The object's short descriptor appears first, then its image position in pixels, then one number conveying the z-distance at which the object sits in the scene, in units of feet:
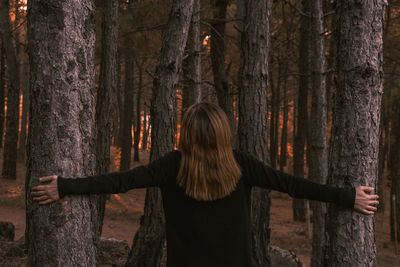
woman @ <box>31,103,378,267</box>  8.06
